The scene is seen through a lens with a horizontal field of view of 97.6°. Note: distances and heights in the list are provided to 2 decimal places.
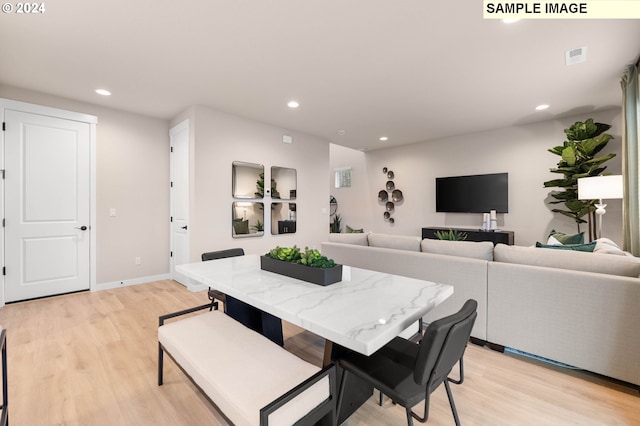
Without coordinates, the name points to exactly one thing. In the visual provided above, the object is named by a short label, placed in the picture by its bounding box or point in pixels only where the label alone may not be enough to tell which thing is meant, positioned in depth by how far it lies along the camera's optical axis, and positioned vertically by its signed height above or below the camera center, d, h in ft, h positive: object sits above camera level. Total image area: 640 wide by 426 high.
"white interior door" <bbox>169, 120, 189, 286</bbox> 13.08 +0.86
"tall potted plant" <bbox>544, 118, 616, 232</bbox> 12.43 +2.29
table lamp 9.92 +0.86
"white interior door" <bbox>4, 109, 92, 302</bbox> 10.82 +0.36
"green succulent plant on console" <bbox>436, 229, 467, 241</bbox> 9.66 -0.87
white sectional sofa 5.86 -2.00
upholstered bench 3.31 -2.27
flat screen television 16.30 +1.13
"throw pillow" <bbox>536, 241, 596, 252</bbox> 7.44 -0.96
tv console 14.96 -1.32
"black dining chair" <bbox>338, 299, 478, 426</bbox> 3.44 -2.30
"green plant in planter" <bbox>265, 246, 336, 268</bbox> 5.41 -0.92
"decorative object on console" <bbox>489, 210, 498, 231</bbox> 15.93 -0.53
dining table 3.40 -1.38
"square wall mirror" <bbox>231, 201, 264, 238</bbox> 13.91 -0.31
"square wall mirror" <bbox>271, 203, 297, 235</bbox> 15.72 -0.31
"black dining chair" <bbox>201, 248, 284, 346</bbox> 6.94 -2.67
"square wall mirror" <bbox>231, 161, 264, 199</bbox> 13.91 +1.71
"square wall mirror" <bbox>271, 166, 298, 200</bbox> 15.69 +1.71
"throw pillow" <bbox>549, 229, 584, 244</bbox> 9.71 -0.97
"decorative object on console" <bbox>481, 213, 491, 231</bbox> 16.06 -0.65
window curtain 8.44 +1.67
